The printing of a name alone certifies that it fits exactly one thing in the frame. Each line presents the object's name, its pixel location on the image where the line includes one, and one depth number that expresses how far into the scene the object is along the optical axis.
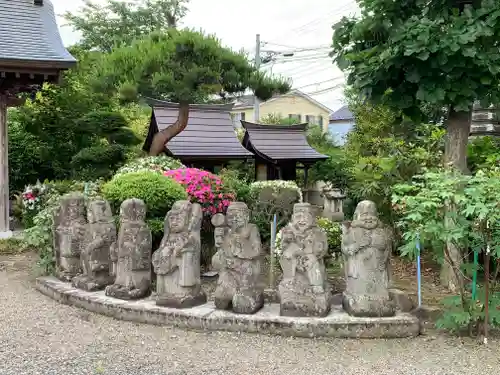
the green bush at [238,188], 8.31
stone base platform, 4.57
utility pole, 24.19
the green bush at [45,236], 6.82
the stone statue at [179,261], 5.08
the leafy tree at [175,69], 8.25
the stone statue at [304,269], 4.75
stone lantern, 15.50
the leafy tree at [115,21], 25.64
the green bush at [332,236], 7.65
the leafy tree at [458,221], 4.07
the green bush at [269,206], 9.01
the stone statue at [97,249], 5.77
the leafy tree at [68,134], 11.43
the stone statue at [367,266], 4.73
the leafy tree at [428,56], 4.91
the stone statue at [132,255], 5.38
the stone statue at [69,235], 6.25
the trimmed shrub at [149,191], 6.60
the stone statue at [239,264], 4.95
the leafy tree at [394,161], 8.07
